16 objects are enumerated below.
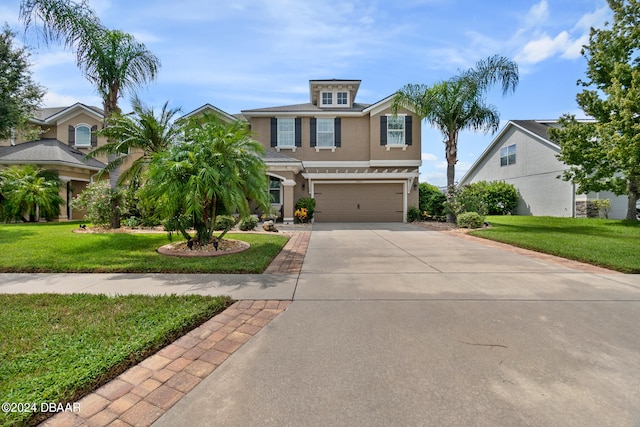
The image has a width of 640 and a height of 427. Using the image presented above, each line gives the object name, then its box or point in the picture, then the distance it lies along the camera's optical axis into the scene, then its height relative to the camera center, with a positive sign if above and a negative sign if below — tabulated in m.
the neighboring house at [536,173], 16.80 +2.40
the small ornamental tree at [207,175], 6.32 +0.76
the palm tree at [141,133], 8.24 +2.11
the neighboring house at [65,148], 14.98 +3.46
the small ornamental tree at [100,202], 11.02 +0.32
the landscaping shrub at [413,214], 17.47 -0.25
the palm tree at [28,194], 12.64 +0.70
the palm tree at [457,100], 13.77 +5.21
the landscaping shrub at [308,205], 16.11 +0.26
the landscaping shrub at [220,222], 10.86 -0.42
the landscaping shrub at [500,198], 21.04 +0.79
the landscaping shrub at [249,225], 11.72 -0.57
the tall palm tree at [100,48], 9.19 +5.37
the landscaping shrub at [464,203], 14.41 +0.31
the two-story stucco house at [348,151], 17.78 +3.54
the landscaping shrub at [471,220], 13.33 -0.46
